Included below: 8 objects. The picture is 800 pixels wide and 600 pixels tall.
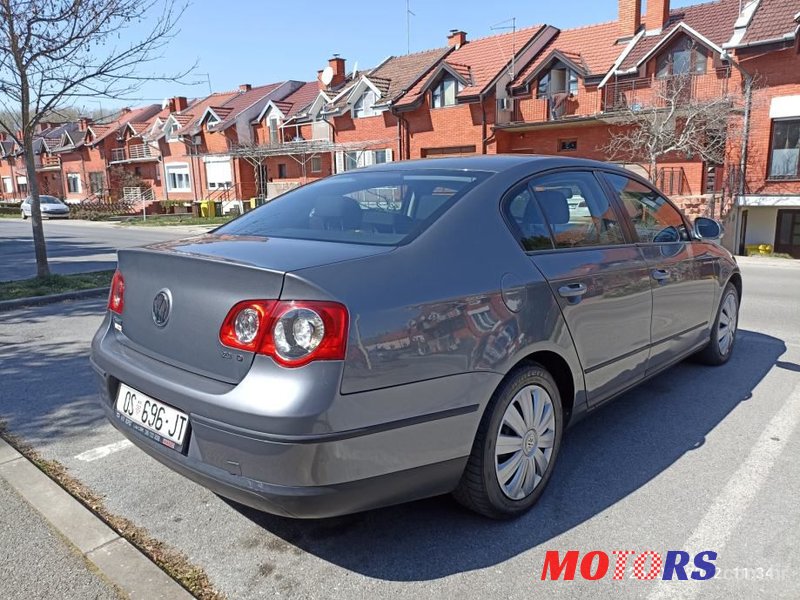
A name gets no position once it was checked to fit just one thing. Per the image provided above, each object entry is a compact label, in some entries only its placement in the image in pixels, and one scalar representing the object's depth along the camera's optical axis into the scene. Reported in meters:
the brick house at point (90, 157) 51.19
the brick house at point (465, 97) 26.84
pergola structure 32.66
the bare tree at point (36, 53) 8.16
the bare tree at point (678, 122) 19.44
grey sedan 2.12
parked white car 35.69
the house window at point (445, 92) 28.36
